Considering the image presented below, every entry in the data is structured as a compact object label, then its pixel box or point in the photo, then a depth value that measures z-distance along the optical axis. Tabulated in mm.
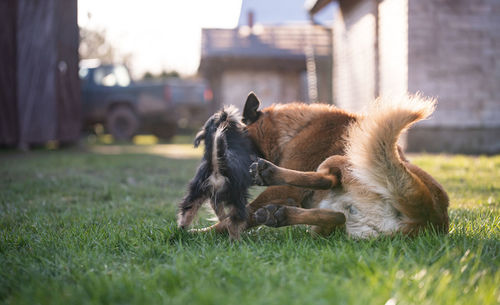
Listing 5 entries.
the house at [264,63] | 18922
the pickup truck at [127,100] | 14172
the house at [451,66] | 8195
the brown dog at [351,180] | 2291
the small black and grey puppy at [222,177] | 2463
